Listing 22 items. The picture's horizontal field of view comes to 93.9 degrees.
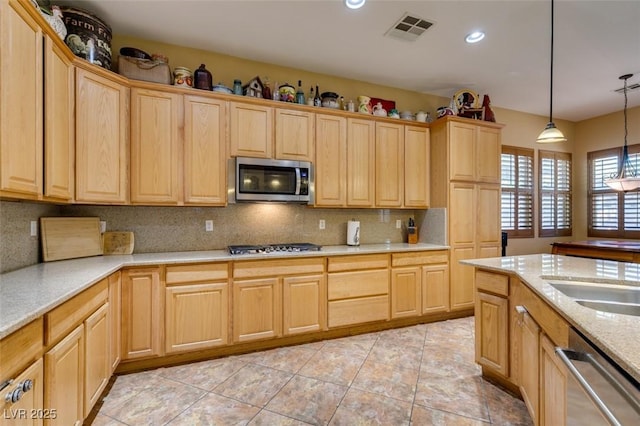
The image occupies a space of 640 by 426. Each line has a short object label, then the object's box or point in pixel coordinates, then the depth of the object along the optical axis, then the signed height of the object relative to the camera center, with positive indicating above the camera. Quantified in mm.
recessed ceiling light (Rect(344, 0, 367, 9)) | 2340 +1659
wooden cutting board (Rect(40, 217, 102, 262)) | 2297 -211
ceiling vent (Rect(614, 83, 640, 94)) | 3818 +1642
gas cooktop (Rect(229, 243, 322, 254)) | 2865 -362
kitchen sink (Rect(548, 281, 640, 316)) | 1490 -451
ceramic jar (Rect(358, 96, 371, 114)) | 3553 +1296
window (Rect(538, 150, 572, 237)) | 5059 +339
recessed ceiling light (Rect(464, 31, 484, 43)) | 2766 +1665
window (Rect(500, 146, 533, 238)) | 4750 +347
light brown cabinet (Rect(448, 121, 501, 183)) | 3646 +761
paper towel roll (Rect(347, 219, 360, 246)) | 3578 -249
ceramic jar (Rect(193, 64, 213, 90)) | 2846 +1268
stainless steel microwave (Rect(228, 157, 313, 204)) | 2898 +322
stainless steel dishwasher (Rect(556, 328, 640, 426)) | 808 -537
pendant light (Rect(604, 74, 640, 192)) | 3463 +382
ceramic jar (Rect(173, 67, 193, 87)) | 2779 +1259
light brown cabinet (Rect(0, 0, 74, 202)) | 1463 +600
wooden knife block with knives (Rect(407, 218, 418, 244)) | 3932 -270
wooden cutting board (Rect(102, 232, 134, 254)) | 2695 -282
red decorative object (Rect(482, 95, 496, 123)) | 3902 +1343
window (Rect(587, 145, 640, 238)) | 4566 +179
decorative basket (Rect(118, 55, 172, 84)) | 2604 +1270
